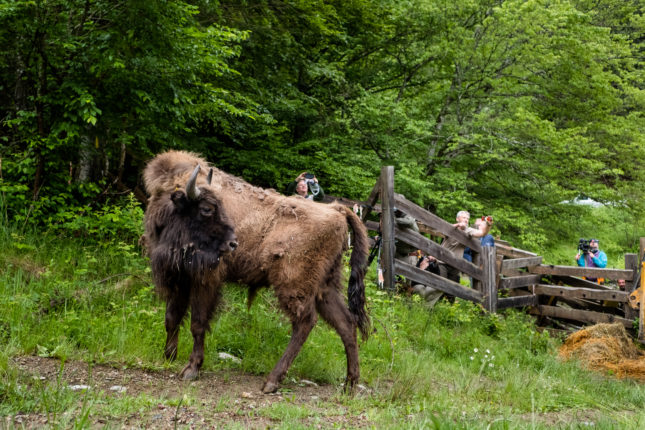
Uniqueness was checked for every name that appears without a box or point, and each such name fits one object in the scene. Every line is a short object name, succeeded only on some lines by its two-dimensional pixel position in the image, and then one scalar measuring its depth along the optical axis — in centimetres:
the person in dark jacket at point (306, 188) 809
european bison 530
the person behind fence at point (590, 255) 1098
